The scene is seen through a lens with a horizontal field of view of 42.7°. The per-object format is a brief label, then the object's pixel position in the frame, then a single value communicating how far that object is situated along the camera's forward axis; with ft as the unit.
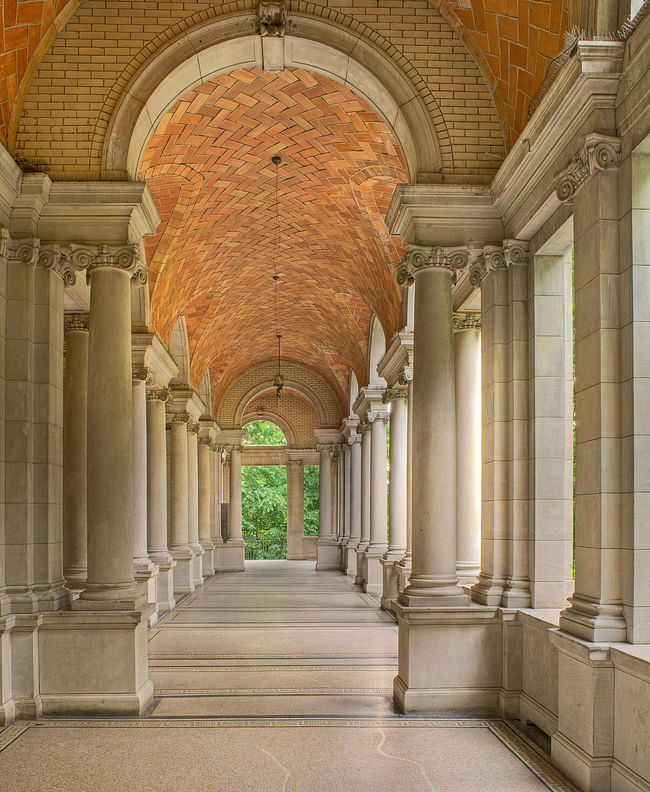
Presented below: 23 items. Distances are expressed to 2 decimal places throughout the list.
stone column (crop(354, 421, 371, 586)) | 70.28
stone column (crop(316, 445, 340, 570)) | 96.22
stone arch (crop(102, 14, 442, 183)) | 27.09
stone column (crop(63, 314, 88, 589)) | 37.11
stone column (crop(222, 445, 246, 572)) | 93.04
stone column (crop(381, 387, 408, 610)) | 52.63
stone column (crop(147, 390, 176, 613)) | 52.80
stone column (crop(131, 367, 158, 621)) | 45.27
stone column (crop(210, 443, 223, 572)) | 92.84
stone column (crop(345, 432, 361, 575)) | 80.23
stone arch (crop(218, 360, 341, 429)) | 99.35
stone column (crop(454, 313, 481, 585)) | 33.91
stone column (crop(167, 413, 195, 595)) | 62.54
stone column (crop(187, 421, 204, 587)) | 70.38
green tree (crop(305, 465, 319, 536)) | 165.27
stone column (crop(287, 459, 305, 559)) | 117.08
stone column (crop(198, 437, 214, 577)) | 81.56
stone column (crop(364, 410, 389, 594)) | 60.59
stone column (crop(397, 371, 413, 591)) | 45.47
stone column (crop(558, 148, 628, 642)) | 19.24
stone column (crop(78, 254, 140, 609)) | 26.31
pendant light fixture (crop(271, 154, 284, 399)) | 43.59
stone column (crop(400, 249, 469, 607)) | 26.78
